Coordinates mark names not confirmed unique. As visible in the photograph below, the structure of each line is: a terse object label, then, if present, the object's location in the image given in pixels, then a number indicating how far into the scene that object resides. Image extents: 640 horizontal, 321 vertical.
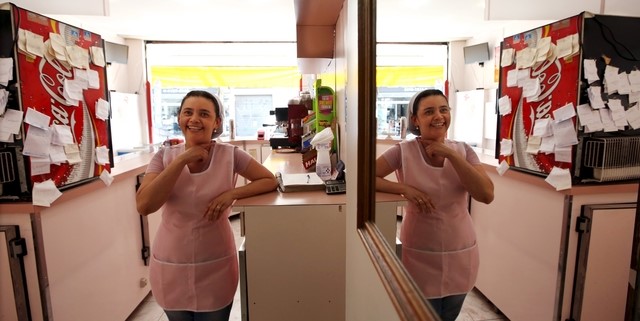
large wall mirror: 0.79
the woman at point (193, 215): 1.51
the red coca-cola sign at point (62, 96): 1.68
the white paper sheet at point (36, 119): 1.68
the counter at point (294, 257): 1.63
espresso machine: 3.61
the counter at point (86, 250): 1.79
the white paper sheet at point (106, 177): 2.21
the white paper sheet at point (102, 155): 2.19
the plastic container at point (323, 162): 2.08
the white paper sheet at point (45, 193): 1.73
